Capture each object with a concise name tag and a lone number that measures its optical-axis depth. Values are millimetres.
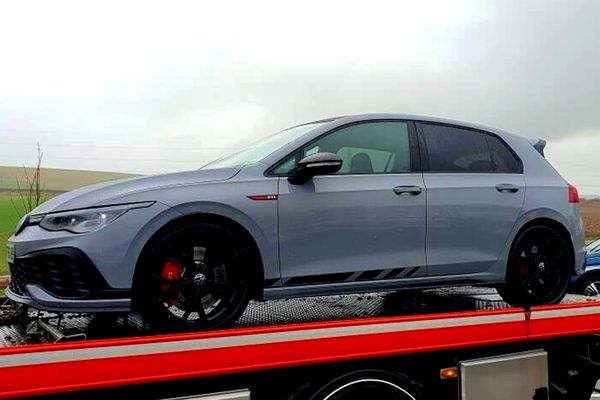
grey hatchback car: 3102
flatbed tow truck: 2723
